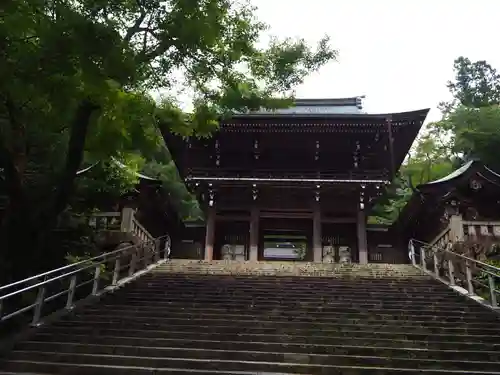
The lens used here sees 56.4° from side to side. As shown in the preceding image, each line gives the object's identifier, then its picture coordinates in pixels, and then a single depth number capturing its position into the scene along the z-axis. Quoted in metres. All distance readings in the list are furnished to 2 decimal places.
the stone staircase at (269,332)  5.97
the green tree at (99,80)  6.99
